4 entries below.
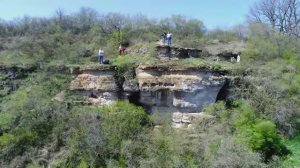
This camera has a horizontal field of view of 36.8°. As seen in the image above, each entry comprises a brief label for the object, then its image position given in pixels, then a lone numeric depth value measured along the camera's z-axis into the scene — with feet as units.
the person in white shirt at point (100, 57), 81.87
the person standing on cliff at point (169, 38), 82.28
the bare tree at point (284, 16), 130.97
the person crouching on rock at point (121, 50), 89.75
